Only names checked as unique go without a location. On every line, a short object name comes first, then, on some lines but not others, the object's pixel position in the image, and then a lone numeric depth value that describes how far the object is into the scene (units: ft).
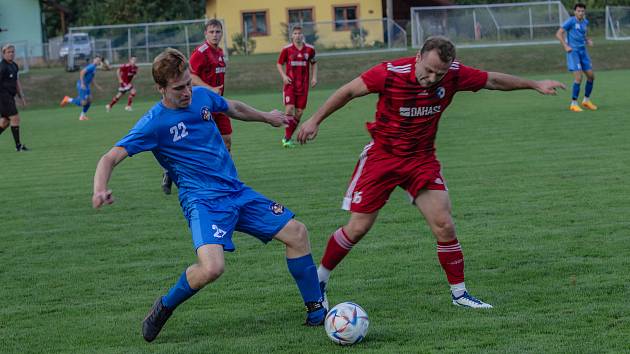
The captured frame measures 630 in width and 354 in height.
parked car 140.56
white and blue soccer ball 18.17
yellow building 180.04
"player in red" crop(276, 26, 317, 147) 57.57
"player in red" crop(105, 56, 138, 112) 101.53
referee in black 62.90
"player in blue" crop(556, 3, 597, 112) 64.59
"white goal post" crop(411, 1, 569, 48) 133.49
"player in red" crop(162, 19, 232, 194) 41.73
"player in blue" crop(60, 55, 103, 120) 90.63
